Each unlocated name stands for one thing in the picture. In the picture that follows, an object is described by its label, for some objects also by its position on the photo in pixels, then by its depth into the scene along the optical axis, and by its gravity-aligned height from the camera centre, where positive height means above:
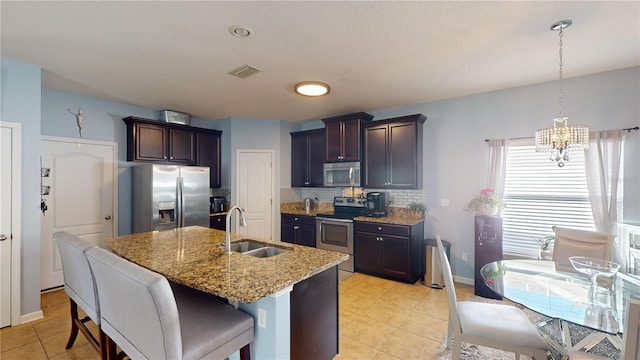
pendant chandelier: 2.19 +0.37
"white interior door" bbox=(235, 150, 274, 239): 5.06 -0.12
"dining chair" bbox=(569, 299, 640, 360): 1.14 -0.64
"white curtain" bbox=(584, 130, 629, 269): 2.87 +0.06
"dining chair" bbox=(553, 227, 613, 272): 2.35 -0.58
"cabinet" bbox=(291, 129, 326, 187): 5.11 +0.49
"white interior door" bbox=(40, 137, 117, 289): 3.51 -0.14
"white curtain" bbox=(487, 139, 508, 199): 3.52 +0.22
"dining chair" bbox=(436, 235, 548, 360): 1.68 -0.96
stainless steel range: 4.27 -0.71
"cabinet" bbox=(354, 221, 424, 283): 3.70 -0.96
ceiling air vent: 2.84 +1.20
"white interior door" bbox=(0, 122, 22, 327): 2.59 -0.36
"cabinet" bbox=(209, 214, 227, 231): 4.59 -0.66
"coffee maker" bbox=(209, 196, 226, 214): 4.79 -0.37
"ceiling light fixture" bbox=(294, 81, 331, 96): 3.23 +1.16
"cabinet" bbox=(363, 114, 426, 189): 3.97 +0.45
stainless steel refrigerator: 3.78 -0.20
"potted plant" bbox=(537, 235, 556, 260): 3.04 -0.75
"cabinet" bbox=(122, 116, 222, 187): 4.09 +0.64
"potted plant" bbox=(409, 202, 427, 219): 4.09 -0.41
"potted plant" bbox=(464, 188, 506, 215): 3.29 -0.26
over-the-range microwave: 4.47 +0.15
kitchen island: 1.44 -0.52
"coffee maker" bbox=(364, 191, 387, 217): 4.32 -0.34
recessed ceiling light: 2.09 +1.19
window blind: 3.14 -0.19
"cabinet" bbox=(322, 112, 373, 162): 4.40 +0.78
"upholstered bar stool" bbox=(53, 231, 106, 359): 1.77 -0.71
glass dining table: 1.55 -0.76
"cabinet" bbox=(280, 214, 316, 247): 4.78 -0.84
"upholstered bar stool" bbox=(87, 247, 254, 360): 1.23 -0.76
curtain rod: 2.80 +0.55
